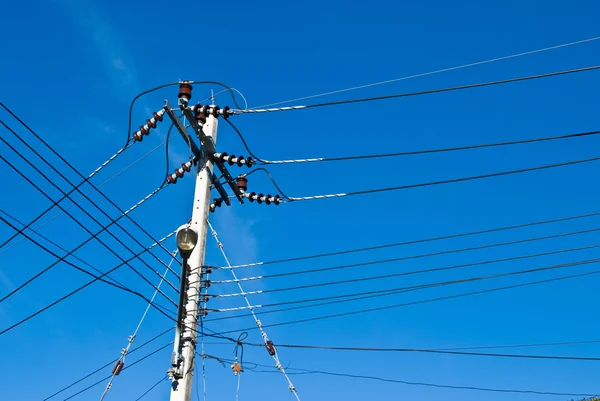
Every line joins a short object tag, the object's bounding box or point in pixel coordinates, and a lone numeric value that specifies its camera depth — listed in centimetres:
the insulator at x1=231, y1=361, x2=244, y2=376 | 1282
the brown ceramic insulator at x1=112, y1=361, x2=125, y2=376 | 1284
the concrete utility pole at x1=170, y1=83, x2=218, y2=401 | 1023
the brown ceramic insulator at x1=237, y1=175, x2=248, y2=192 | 1299
